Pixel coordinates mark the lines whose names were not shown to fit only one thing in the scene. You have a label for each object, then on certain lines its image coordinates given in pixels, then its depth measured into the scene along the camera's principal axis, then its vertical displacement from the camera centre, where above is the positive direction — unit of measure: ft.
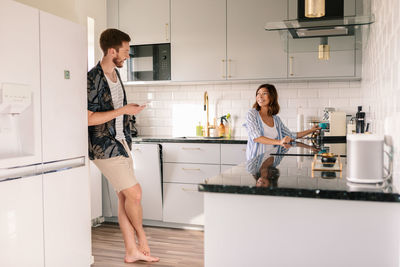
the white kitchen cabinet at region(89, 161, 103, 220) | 13.85 -2.54
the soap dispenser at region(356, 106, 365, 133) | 10.15 -0.15
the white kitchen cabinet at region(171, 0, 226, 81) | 14.05 +2.58
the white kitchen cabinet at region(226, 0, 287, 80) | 13.44 +2.43
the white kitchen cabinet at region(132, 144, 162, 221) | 13.67 -1.95
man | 9.55 -0.07
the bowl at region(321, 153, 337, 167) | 6.35 -0.67
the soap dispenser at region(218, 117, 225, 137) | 14.76 -0.50
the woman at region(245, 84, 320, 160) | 11.10 -0.23
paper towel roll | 13.87 -0.20
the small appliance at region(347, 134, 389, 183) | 4.78 -0.50
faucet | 14.88 -0.29
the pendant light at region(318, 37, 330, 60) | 9.00 +1.47
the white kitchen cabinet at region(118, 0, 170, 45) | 14.66 +3.40
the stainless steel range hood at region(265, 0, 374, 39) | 7.25 +1.66
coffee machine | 11.99 -0.29
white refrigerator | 7.36 -0.49
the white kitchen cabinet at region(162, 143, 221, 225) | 13.38 -1.91
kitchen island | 4.42 -1.18
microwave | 14.65 +1.89
